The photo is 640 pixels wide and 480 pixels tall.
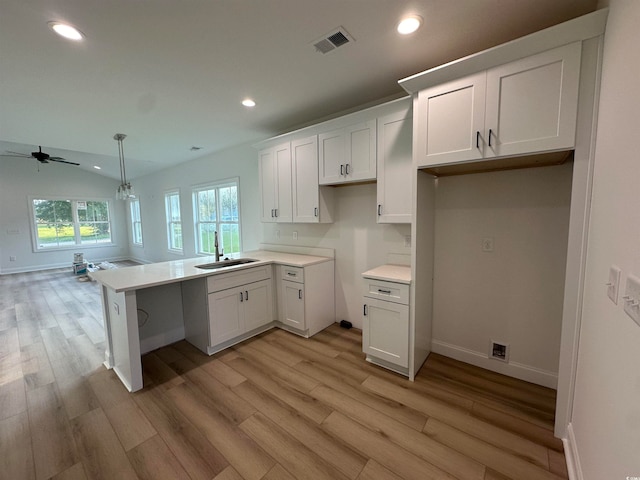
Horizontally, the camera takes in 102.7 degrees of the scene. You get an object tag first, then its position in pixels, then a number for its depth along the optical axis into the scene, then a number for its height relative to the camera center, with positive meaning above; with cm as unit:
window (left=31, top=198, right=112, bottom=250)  725 -3
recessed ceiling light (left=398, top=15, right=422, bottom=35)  165 +129
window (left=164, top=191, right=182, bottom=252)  632 -1
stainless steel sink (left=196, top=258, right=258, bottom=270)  285 -51
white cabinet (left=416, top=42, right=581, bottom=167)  150 +70
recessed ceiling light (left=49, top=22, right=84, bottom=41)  168 +129
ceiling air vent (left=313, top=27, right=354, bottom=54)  178 +129
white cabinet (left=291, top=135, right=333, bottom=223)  300 +39
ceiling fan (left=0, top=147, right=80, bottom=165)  521 +135
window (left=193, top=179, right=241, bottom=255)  477 +9
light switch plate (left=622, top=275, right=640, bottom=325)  84 -28
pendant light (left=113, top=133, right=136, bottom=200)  376 +44
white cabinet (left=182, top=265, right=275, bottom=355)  261 -95
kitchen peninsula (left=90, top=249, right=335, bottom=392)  218 -90
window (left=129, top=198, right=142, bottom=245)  802 -6
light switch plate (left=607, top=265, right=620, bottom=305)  101 -27
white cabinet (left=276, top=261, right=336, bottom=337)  296 -93
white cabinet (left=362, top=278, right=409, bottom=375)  221 -95
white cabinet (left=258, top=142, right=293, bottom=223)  328 +48
